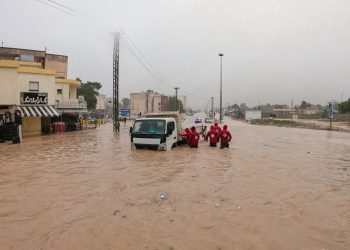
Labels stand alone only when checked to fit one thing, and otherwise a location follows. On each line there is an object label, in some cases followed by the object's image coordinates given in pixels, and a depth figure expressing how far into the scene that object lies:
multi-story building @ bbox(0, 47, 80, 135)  25.77
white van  17.28
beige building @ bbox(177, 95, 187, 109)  191.68
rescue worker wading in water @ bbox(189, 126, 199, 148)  19.39
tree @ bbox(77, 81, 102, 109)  73.25
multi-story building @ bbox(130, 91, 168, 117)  140.88
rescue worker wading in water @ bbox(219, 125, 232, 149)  19.48
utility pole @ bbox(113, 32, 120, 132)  34.81
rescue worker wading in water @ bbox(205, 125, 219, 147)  20.06
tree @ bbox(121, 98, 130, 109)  181.36
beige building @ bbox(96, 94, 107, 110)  121.54
